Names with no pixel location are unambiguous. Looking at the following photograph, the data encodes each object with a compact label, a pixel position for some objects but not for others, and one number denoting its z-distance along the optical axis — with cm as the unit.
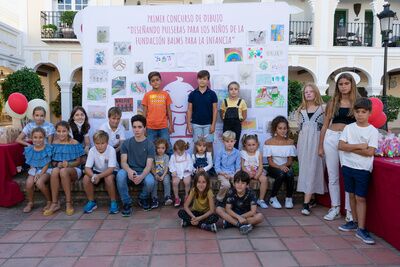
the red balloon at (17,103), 539
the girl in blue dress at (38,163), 455
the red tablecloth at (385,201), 340
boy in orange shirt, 537
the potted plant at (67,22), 1462
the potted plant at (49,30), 1480
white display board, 568
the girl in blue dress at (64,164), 451
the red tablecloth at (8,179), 467
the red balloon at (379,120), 432
